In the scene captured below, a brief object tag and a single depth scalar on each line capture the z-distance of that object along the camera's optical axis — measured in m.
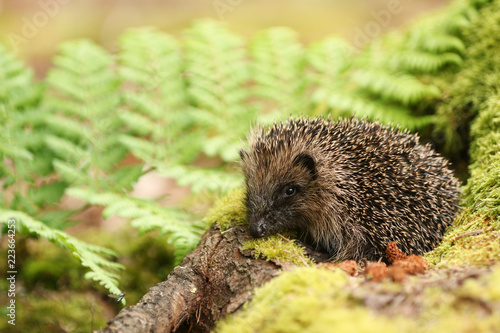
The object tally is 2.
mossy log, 3.68
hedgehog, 4.83
